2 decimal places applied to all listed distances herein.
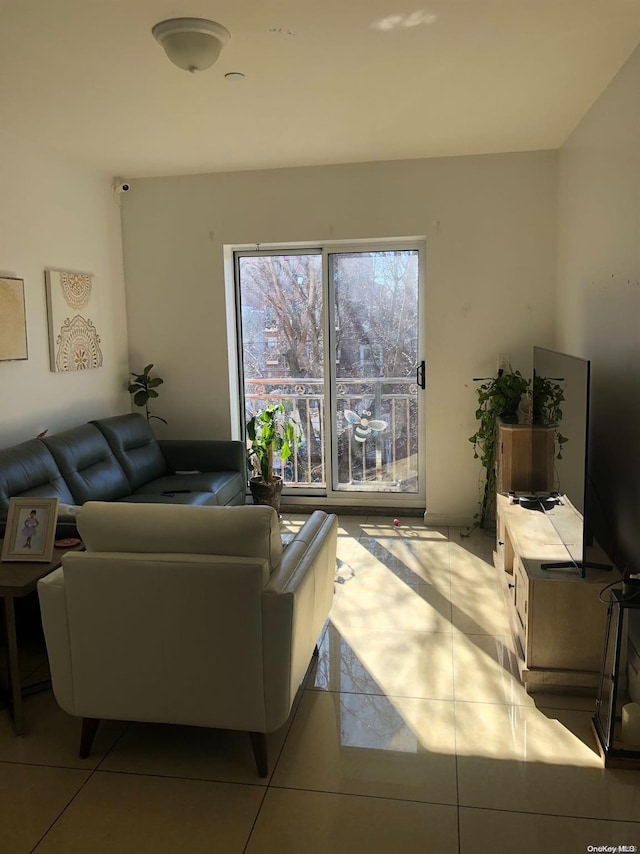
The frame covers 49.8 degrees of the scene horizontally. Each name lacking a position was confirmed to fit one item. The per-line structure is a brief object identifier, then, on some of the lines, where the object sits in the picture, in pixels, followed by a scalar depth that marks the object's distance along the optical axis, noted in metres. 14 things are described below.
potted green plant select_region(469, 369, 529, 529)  4.49
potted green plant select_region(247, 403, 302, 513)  5.14
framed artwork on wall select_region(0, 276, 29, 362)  3.93
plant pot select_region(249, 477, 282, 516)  5.12
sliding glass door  5.27
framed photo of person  2.69
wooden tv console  2.73
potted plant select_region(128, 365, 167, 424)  5.27
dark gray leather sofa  3.61
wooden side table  2.45
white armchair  2.20
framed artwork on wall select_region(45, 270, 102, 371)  4.44
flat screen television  2.69
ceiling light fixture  2.62
